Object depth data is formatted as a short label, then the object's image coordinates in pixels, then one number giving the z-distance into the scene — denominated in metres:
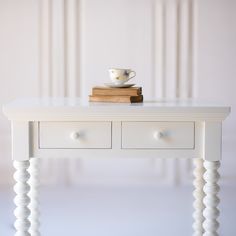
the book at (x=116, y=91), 3.08
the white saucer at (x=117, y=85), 3.15
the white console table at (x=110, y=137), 2.88
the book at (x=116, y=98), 3.05
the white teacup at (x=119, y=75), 3.19
